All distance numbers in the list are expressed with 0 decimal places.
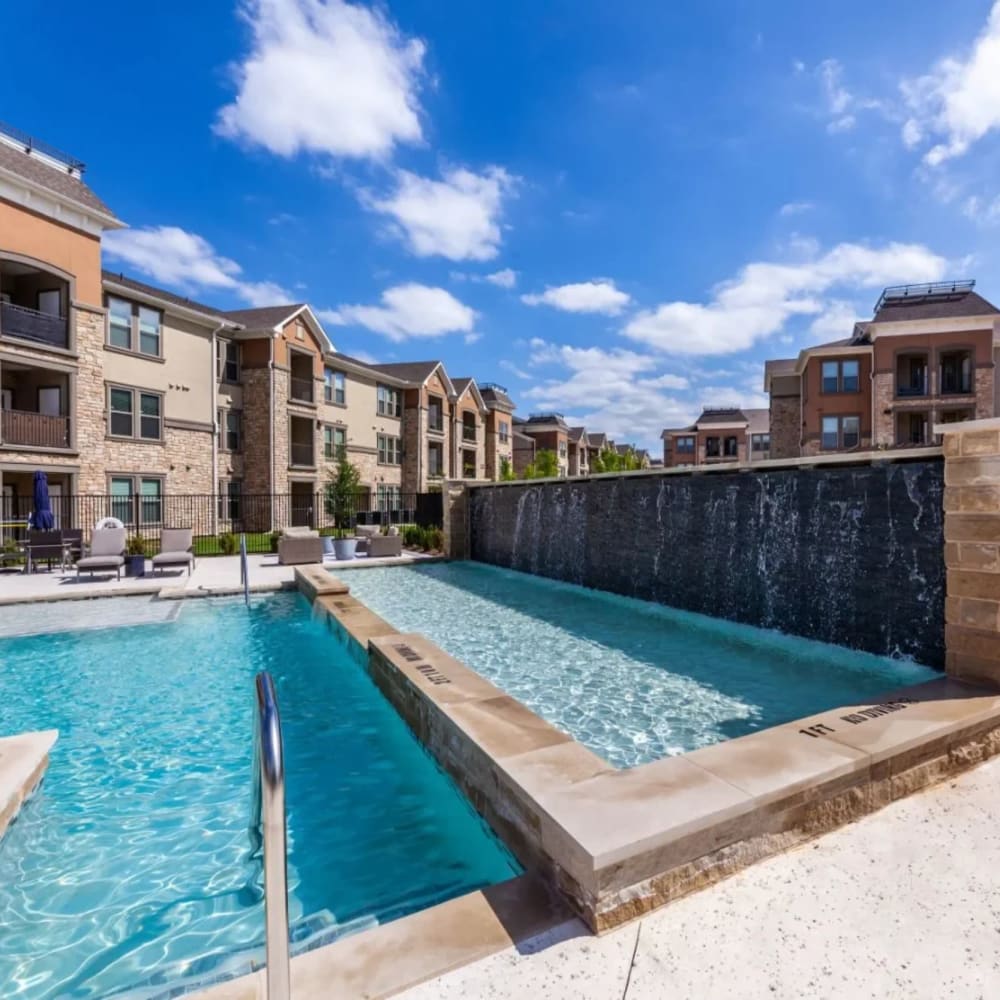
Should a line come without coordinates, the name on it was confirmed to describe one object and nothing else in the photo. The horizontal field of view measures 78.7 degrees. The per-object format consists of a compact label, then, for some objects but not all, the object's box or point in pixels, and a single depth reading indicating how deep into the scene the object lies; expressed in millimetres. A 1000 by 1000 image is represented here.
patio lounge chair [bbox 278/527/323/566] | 15953
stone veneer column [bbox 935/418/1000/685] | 4406
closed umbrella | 15312
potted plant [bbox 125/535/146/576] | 13945
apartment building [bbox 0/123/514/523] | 18078
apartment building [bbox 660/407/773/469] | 60188
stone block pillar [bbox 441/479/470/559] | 18125
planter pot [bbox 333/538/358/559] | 17438
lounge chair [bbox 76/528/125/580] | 13562
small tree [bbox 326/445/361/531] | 25031
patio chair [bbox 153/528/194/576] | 14174
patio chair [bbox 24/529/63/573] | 14547
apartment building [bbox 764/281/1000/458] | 30500
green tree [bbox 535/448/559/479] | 38781
